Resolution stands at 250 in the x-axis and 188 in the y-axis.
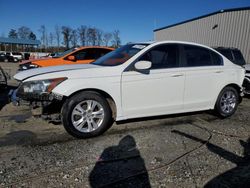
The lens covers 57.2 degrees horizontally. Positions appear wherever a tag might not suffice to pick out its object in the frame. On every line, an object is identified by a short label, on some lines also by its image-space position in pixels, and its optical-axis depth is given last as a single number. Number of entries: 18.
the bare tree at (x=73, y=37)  67.31
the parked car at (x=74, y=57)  8.17
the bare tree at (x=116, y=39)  64.81
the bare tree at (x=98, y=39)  68.75
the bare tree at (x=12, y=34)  91.69
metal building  15.94
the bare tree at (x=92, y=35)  67.94
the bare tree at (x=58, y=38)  72.31
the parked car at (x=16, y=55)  37.69
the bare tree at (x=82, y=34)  67.69
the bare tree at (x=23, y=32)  84.19
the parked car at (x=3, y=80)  6.46
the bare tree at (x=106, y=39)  69.25
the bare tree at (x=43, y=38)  73.06
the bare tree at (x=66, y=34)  66.62
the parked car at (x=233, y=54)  9.05
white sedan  3.80
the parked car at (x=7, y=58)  36.59
